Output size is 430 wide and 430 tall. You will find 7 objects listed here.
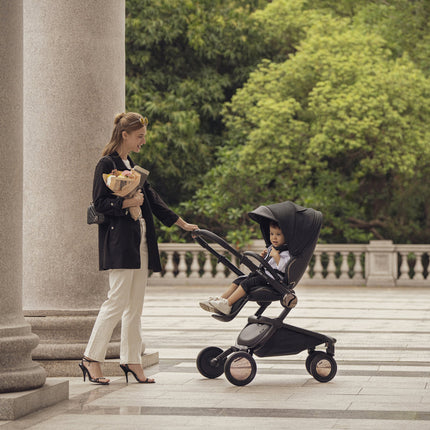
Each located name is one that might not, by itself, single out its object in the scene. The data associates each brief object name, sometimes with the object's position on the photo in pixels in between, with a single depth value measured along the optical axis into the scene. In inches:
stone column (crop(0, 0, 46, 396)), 385.1
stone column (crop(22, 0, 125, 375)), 495.4
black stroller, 460.1
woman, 444.4
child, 464.4
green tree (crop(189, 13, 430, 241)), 1439.3
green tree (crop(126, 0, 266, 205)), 1527.7
